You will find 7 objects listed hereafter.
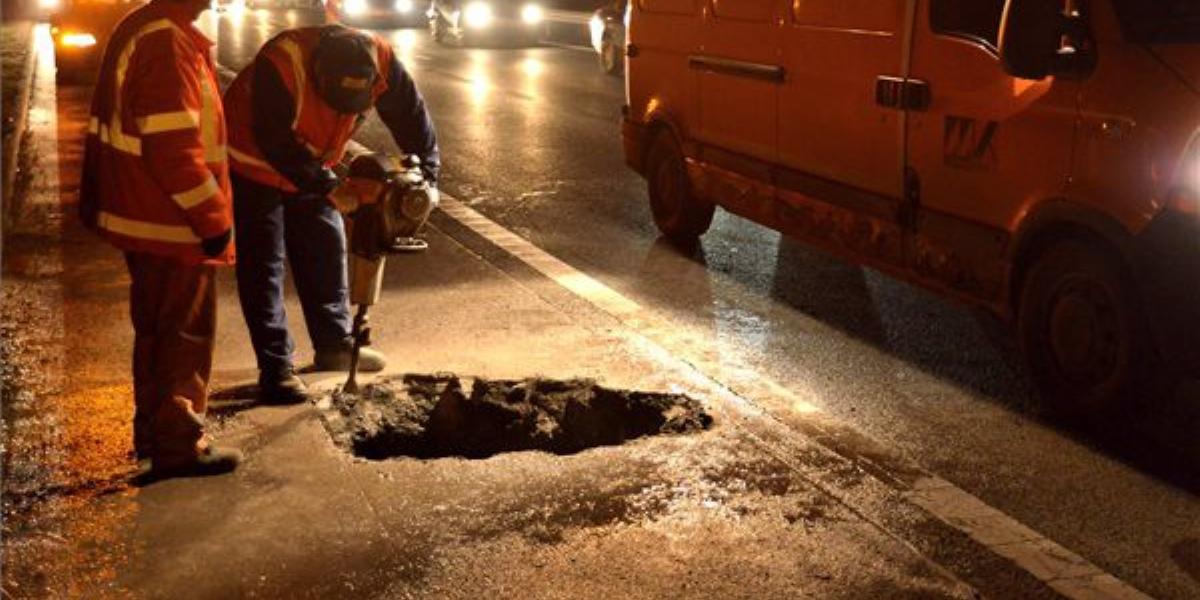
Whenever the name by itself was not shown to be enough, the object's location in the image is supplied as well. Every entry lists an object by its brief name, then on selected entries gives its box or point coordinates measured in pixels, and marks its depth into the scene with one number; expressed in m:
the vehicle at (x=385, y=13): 36.72
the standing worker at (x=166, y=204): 4.71
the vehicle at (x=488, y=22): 29.12
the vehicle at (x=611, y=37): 22.11
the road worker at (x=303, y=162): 5.55
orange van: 5.44
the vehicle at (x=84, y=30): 22.27
